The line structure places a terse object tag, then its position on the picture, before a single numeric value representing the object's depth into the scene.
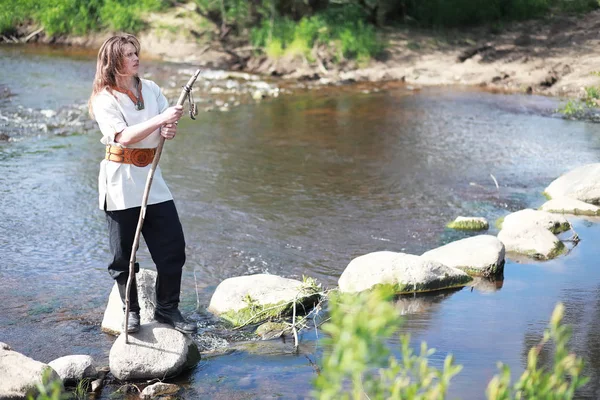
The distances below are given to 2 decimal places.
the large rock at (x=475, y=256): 6.33
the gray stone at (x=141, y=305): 5.14
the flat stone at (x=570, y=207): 8.12
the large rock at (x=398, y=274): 5.84
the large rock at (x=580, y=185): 8.48
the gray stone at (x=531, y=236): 6.84
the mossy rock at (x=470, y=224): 7.77
